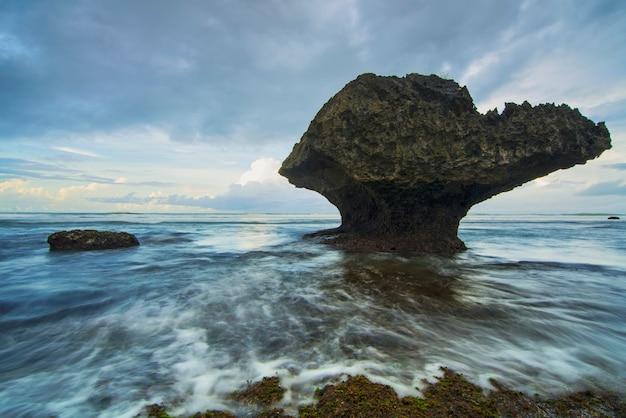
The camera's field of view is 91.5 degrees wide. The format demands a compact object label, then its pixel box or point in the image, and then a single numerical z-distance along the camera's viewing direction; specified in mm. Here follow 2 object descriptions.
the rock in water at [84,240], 11797
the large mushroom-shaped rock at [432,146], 9133
